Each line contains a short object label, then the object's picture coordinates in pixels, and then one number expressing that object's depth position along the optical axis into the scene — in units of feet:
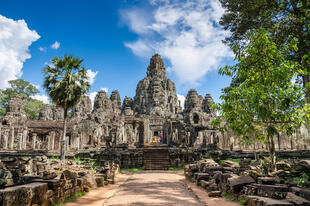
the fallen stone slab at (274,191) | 17.19
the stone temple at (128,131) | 59.36
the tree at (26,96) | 139.44
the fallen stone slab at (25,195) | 12.84
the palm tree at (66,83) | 53.36
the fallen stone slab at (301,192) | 15.59
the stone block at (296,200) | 14.97
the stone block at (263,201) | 14.87
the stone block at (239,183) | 21.74
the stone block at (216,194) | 24.21
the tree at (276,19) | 37.55
